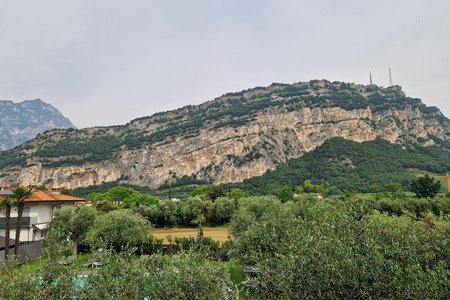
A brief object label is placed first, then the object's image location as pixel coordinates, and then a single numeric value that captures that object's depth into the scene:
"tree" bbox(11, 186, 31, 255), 30.81
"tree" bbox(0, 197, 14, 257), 30.32
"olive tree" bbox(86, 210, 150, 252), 35.94
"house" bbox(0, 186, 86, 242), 43.38
